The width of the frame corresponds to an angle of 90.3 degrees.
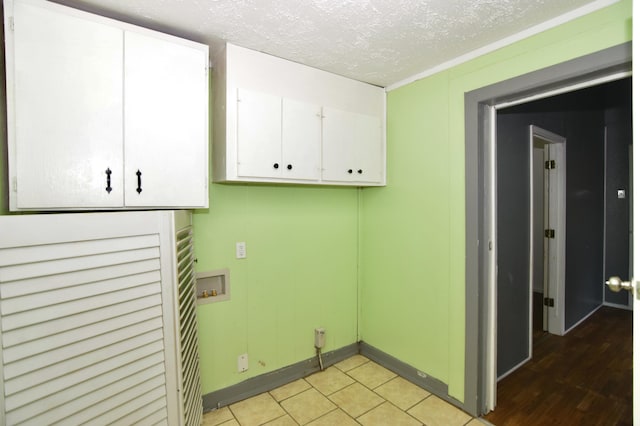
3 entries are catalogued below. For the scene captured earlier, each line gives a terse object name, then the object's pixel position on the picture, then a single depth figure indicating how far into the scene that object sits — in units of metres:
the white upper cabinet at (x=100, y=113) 1.31
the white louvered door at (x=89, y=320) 1.03
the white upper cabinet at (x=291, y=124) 1.89
